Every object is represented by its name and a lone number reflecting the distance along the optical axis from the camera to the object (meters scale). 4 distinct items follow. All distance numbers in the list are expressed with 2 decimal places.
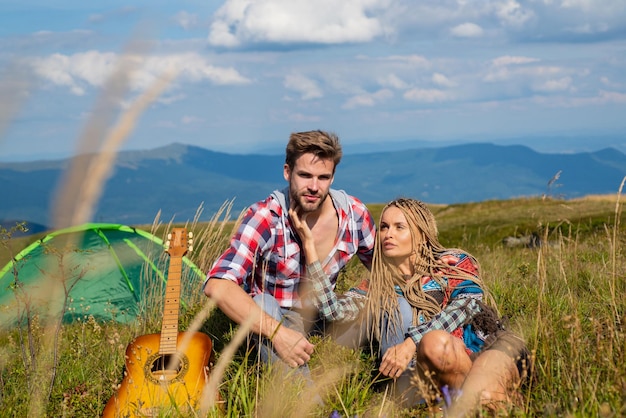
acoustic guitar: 3.79
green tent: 8.50
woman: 3.71
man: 4.59
